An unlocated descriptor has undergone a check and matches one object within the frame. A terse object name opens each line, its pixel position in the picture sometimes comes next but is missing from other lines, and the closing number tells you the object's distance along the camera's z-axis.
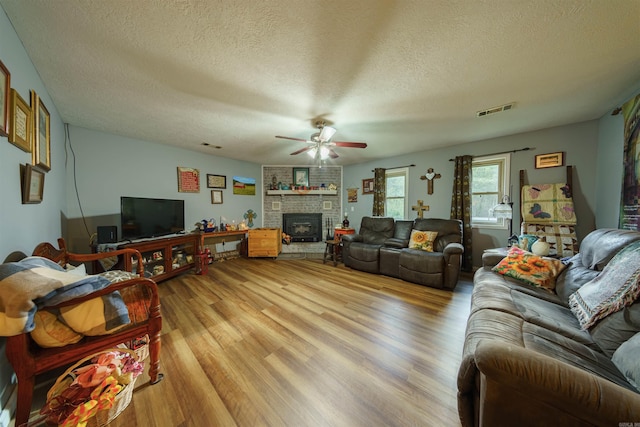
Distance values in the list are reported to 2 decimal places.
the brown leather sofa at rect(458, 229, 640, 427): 0.68
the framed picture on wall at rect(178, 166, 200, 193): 3.82
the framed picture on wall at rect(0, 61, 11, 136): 1.16
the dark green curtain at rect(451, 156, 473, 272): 3.53
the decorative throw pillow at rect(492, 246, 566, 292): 1.79
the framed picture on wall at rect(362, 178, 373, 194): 4.82
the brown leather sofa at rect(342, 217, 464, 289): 2.84
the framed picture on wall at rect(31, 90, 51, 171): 1.64
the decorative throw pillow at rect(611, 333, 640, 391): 0.83
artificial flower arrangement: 1.02
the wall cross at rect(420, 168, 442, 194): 3.93
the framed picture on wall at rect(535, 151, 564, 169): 2.86
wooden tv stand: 2.86
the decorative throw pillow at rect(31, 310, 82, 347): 1.01
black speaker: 2.63
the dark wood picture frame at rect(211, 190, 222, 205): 4.33
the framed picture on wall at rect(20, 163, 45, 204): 1.46
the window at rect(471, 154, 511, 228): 3.31
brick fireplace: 5.22
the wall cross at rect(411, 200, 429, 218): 4.10
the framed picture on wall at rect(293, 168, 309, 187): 5.20
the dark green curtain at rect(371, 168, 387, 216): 4.58
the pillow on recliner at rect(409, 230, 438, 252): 3.29
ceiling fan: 2.52
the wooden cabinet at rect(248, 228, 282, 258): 4.47
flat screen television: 2.83
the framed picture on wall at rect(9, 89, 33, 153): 1.28
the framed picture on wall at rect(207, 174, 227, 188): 4.26
